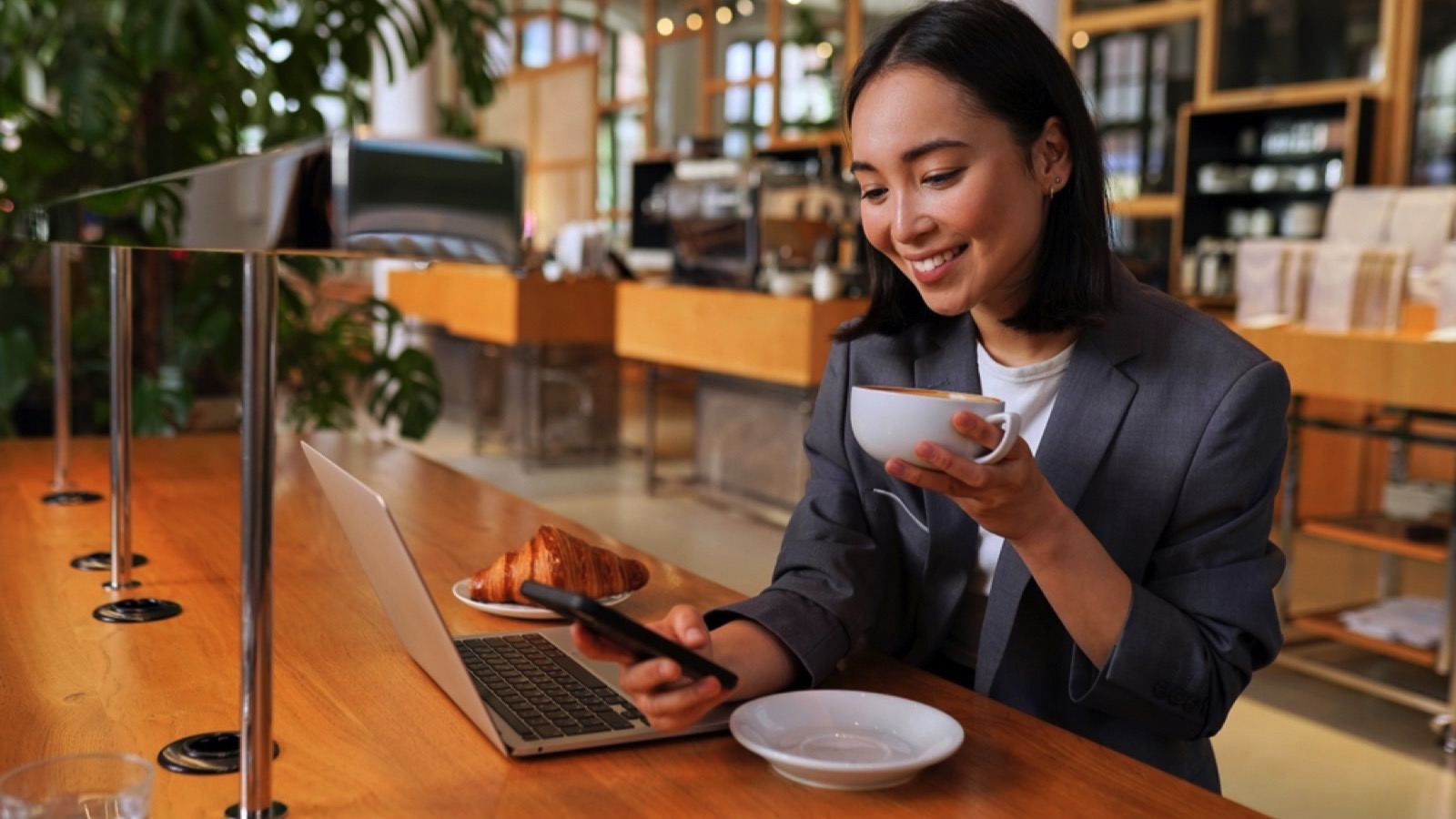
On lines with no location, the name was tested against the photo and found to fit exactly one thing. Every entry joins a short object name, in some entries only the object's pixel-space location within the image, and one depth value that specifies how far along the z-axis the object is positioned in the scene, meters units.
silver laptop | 0.81
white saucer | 0.80
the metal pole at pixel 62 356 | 1.75
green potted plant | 3.05
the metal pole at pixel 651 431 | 6.08
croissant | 1.18
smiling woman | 1.08
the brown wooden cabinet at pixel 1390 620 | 3.22
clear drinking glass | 0.67
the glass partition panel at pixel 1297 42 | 6.13
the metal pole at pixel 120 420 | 1.27
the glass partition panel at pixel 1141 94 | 6.99
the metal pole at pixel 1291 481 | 3.65
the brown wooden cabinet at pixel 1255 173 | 6.20
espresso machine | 5.36
